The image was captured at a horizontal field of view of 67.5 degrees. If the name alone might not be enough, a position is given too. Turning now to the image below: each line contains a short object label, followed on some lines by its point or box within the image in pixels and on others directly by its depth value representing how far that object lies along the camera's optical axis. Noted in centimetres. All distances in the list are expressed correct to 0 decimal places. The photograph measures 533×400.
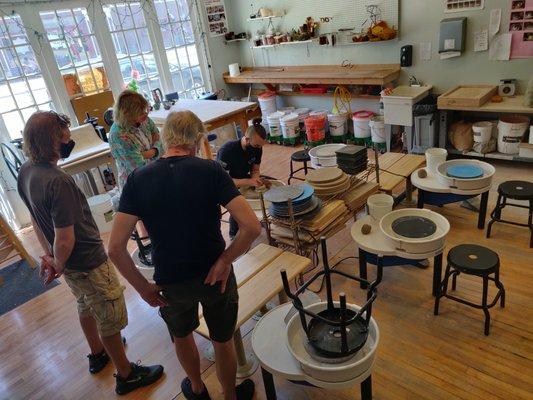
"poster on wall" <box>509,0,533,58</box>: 409
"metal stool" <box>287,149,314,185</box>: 410
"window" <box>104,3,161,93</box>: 536
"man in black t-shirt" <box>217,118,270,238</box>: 312
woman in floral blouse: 288
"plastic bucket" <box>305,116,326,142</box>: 563
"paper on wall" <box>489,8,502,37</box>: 425
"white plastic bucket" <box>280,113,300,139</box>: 589
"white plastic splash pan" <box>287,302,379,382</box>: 139
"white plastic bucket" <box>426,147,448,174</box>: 328
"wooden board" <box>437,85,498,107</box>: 420
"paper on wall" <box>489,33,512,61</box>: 429
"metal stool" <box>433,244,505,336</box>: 231
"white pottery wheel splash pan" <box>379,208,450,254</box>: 231
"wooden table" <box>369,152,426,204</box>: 324
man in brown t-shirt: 188
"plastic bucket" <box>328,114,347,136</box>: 562
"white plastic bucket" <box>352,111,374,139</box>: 540
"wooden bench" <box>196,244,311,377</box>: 209
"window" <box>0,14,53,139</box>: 449
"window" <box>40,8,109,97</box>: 480
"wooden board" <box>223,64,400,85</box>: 500
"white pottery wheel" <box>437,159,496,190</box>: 297
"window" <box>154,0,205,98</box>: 595
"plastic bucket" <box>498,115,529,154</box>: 421
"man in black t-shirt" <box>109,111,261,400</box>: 156
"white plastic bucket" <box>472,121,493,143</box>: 439
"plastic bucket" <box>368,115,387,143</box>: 518
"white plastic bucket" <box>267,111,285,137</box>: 607
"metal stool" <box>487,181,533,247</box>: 306
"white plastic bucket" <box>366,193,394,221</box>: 269
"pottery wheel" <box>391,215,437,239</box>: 238
